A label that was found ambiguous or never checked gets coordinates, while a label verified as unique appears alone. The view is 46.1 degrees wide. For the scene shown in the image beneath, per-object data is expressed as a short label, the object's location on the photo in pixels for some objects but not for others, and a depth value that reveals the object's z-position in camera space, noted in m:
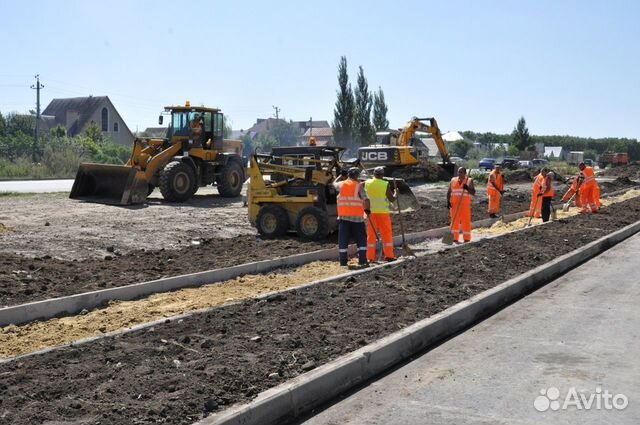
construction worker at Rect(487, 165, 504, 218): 20.44
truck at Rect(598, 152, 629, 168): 82.06
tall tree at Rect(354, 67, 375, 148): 70.72
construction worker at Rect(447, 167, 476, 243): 15.94
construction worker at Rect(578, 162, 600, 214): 23.22
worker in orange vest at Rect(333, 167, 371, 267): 12.52
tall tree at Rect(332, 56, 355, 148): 68.88
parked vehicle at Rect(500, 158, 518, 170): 56.70
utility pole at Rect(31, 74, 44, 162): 55.22
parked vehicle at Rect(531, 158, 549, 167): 65.73
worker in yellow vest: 13.12
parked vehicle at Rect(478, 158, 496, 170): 61.72
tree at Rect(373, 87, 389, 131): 77.50
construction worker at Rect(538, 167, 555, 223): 19.45
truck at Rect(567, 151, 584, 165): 102.88
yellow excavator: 31.64
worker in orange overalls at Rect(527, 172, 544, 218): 19.75
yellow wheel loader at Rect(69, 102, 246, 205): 20.56
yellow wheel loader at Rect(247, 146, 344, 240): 15.13
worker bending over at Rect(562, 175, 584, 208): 23.92
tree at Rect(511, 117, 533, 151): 89.12
